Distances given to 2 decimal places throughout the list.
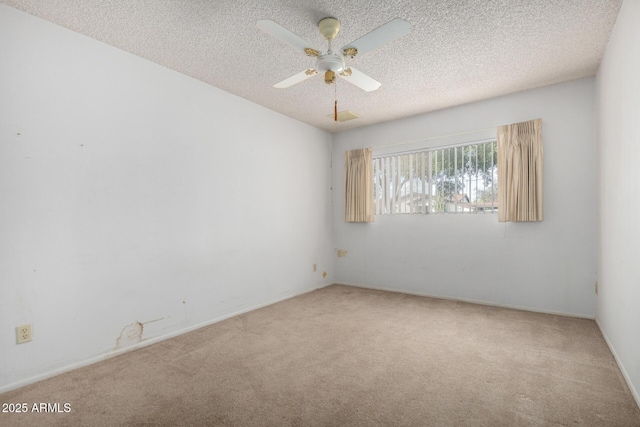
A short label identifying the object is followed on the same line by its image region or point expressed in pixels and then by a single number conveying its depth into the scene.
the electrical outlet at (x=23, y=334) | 2.04
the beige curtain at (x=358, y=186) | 4.73
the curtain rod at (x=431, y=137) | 3.84
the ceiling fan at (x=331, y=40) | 1.86
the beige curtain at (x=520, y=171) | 3.41
